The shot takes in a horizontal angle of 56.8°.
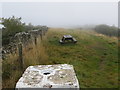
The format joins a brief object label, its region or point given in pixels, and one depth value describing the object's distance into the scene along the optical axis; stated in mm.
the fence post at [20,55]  3340
